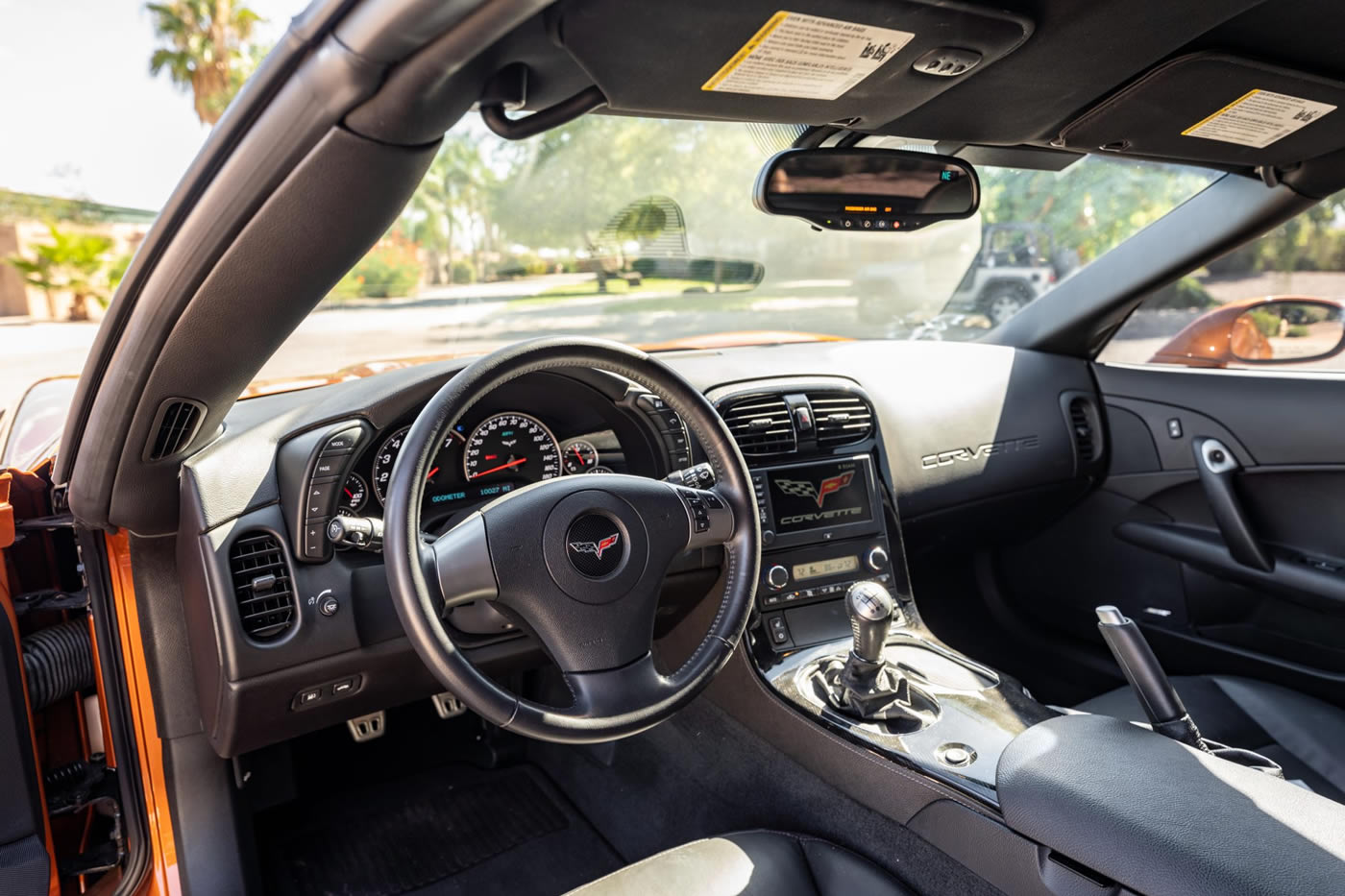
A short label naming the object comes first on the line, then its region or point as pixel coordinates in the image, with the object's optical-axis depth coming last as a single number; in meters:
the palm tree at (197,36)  14.92
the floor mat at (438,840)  2.35
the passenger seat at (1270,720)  2.03
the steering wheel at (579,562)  1.38
